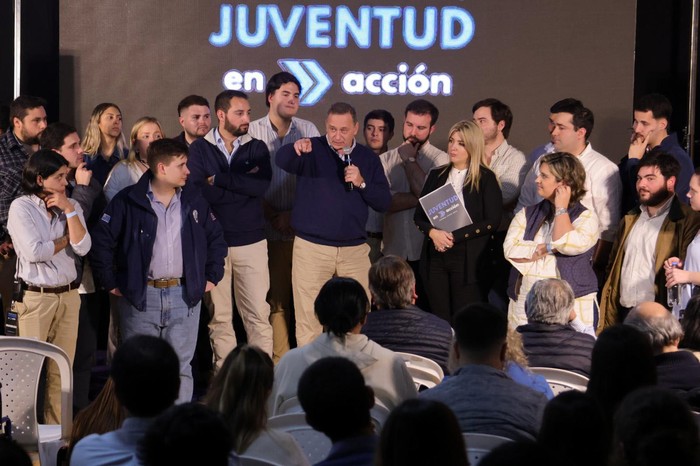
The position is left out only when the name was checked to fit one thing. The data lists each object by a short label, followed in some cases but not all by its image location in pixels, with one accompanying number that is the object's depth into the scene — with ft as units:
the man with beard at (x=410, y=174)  40.78
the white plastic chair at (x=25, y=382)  24.42
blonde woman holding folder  37.68
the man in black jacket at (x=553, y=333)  25.73
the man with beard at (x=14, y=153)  35.26
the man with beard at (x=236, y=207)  38.01
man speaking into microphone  38.08
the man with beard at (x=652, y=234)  34.22
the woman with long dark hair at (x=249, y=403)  17.41
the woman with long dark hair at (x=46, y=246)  31.47
